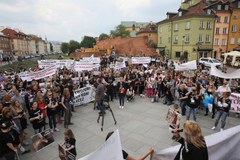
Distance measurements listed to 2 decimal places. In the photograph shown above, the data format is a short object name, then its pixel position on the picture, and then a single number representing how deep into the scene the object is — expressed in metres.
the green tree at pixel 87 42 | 80.50
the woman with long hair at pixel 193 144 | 3.10
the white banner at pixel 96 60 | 15.19
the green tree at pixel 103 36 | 81.88
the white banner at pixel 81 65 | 12.38
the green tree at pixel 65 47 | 89.83
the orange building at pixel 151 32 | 61.12
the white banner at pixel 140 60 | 16.15
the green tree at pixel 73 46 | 82.44
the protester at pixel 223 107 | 7.11
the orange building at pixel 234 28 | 43.00
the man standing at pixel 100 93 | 8.93
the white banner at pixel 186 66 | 13.34
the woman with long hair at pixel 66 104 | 7.89
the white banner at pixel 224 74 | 9.79
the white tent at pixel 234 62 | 32.11
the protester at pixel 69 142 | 4.41
